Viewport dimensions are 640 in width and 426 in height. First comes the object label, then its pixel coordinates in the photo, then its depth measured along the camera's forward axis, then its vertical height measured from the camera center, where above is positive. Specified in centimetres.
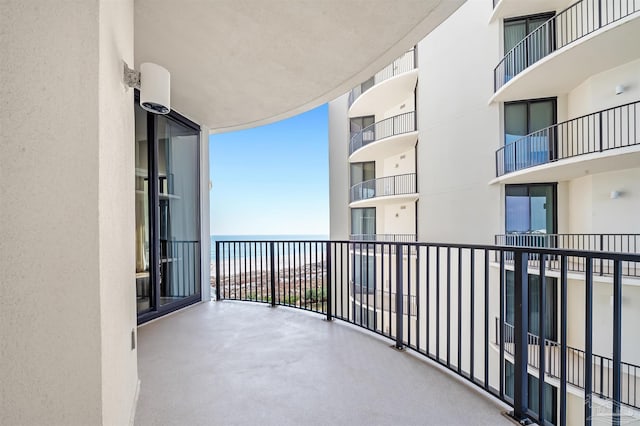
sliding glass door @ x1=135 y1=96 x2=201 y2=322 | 325 -4
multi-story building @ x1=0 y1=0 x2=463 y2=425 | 84 +12
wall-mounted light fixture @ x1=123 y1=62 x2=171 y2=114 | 152 +67
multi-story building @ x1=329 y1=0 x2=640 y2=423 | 518 +153
